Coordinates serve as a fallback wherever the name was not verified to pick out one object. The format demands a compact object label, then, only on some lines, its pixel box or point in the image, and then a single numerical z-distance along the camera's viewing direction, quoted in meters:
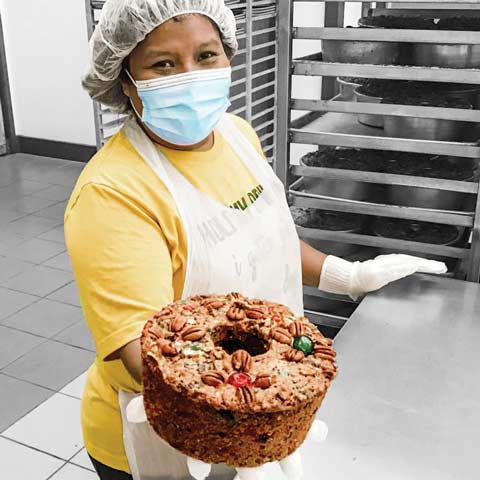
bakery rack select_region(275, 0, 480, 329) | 1.62
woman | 1.04
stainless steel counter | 1.07
